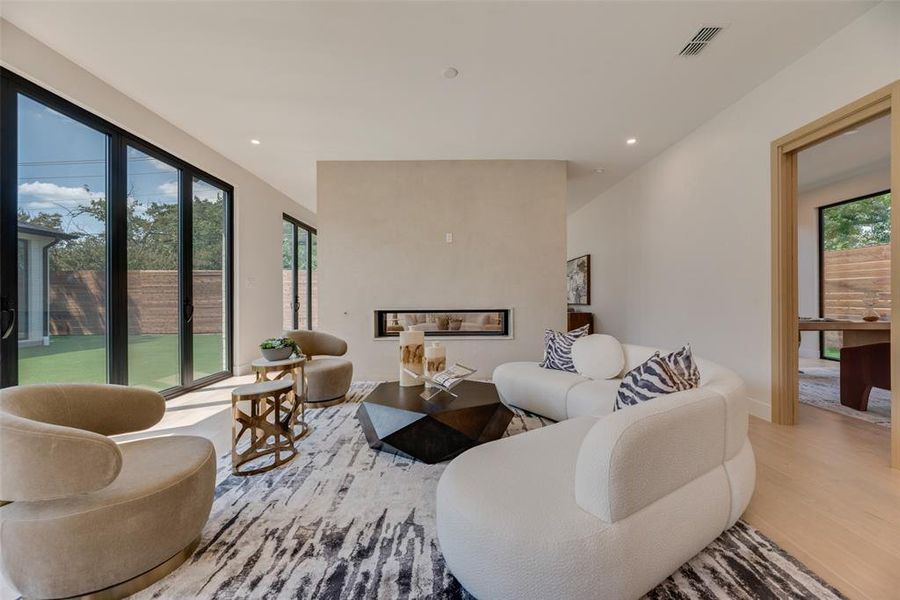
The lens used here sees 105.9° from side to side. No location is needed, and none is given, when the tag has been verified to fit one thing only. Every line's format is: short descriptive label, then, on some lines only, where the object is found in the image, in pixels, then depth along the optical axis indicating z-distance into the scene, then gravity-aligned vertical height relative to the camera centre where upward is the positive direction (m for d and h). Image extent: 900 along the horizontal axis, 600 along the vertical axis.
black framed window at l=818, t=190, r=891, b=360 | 4.67 +0.54
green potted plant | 2.77 -0.40
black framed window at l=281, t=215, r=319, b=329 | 6.21 +0.50
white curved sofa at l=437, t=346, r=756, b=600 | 0.96 -0.66
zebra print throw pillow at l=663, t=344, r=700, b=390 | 1.60 -0.33
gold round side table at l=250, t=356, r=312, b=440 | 2.61 -0.59
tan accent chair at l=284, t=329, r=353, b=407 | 3.18 -0.65
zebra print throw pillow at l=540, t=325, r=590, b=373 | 3.00 -0.46
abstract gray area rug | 1.19 -1.02
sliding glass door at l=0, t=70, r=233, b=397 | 2.29 +0.40
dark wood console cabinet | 6.09 -0.39
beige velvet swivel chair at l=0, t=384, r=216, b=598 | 1.02 -0.69
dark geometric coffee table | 1.99 -0.75
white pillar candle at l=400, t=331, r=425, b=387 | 2.44 -0.40
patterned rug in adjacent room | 2.89 -1.00
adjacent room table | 2.89 -0.58
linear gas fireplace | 4.39 -0.31
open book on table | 2.17 -0.51
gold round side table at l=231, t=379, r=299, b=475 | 2.04 -0.80
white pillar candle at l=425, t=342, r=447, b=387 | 2.43 -0.43
